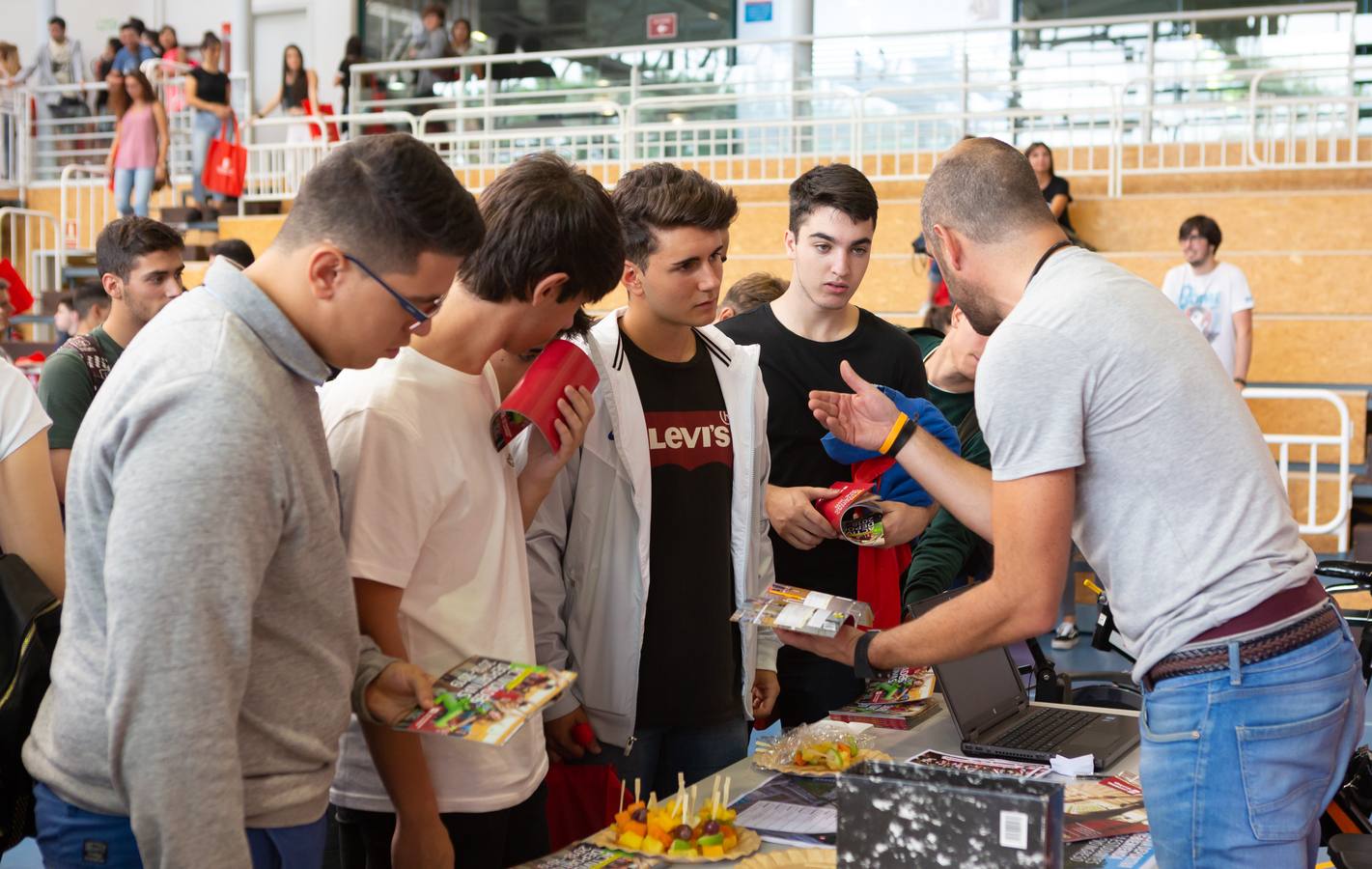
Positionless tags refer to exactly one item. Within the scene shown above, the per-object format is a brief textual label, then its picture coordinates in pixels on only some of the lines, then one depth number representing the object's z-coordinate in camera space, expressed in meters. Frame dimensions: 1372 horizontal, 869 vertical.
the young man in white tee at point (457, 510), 1.74
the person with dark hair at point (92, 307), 5.91
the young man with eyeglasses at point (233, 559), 1.31
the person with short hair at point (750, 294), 4.03
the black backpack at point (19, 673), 1.84
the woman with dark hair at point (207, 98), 11.68
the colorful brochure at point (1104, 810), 2.06
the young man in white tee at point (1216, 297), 7.68
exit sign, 13.95
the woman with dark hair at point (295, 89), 12.72
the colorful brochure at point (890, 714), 2.66
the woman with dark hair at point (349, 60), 13.37
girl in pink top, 11.44
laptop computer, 2.45
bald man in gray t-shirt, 1.80
